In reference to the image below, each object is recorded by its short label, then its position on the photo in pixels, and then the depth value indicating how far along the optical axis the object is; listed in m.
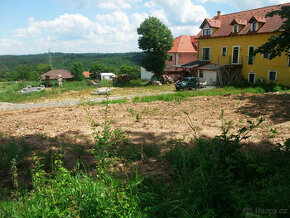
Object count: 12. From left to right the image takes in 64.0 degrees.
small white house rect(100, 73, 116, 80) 63.44
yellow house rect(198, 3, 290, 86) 24.08
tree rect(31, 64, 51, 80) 90.12
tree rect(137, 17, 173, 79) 31.13
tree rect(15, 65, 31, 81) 79.11
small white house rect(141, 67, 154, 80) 40.97
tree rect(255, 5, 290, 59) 10.74
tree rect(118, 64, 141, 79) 65.09
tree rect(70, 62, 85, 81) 62.62
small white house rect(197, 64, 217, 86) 28.14
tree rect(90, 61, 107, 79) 77.34
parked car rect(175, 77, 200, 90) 24.22
